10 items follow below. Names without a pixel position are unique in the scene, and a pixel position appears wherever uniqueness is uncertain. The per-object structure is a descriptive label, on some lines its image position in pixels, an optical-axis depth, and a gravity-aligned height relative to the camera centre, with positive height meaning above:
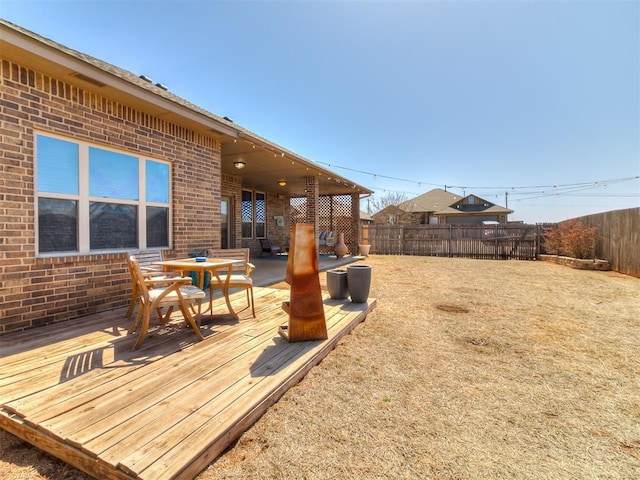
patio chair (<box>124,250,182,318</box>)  3.63 -0.39
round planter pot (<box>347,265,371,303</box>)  4.70 -0.71
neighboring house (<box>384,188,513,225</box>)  30.69 +2.71
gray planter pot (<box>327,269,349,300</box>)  4.92 -0.79
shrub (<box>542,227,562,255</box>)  11.80 -0.21
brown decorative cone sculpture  3.10 -0.53
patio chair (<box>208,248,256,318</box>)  3.95 -0.50
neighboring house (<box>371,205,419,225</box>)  32.44 +2.36
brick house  3.23 +0.85
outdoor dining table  3.46 -0.33
